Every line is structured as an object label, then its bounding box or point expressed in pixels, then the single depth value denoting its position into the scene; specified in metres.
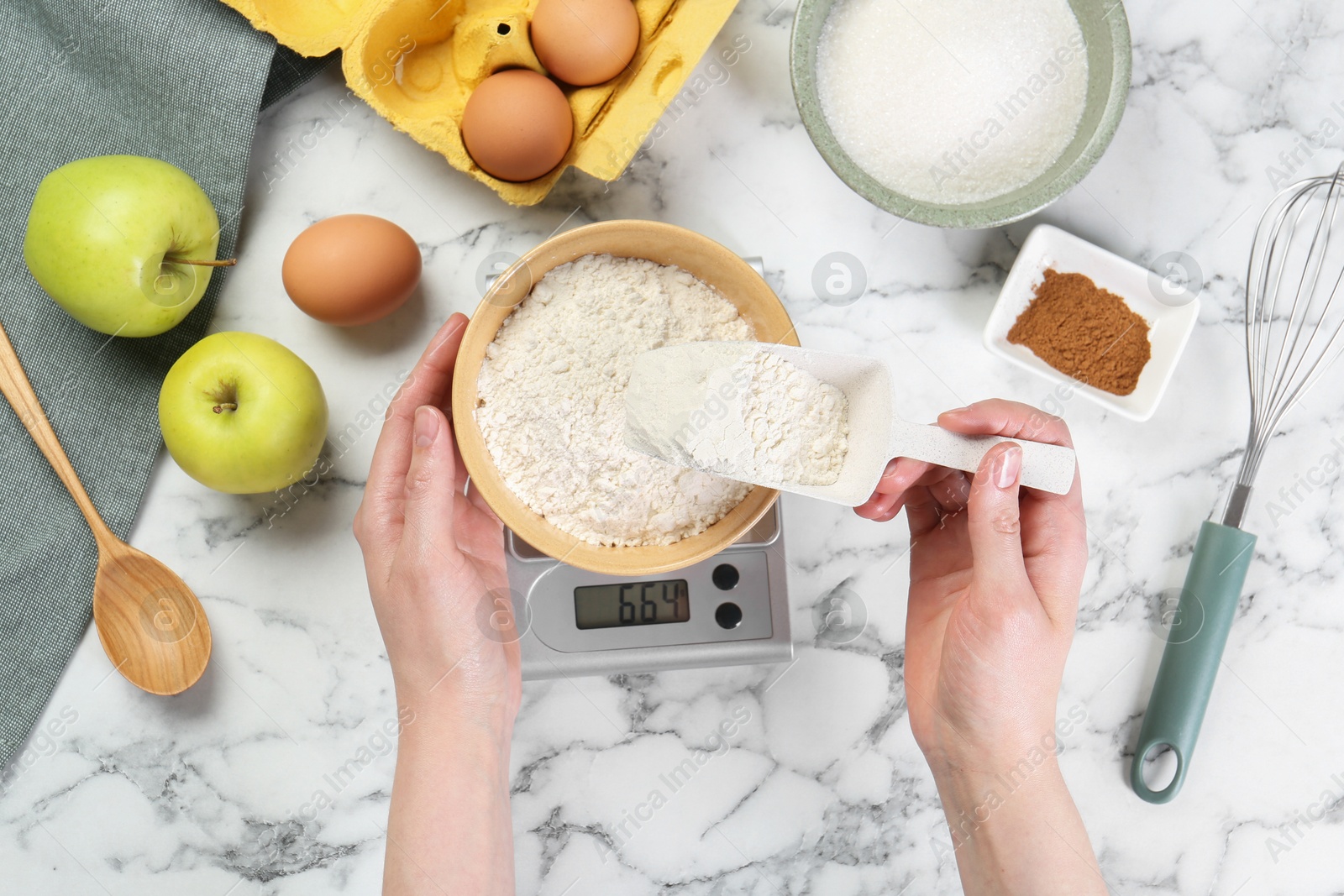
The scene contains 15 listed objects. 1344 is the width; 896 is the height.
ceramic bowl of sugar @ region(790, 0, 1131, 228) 0.93
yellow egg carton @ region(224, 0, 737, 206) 0.91
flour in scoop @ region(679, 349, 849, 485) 0.70
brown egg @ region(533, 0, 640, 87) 0.89
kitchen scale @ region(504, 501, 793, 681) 0.96
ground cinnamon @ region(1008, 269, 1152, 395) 0.99
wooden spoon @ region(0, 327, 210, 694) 0.98
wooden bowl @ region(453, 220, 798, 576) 0.77
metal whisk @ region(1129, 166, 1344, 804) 1.01
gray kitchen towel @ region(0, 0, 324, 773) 0.96
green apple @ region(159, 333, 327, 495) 0.89
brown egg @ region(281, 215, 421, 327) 0.91
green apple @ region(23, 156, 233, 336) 0.86
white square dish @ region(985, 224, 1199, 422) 0.97
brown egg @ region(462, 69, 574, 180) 0.89
